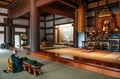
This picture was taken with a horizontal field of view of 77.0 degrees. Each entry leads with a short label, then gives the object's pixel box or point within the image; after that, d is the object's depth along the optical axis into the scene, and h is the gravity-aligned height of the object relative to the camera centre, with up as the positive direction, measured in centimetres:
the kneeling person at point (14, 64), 203 -67
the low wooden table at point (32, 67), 185 -69
